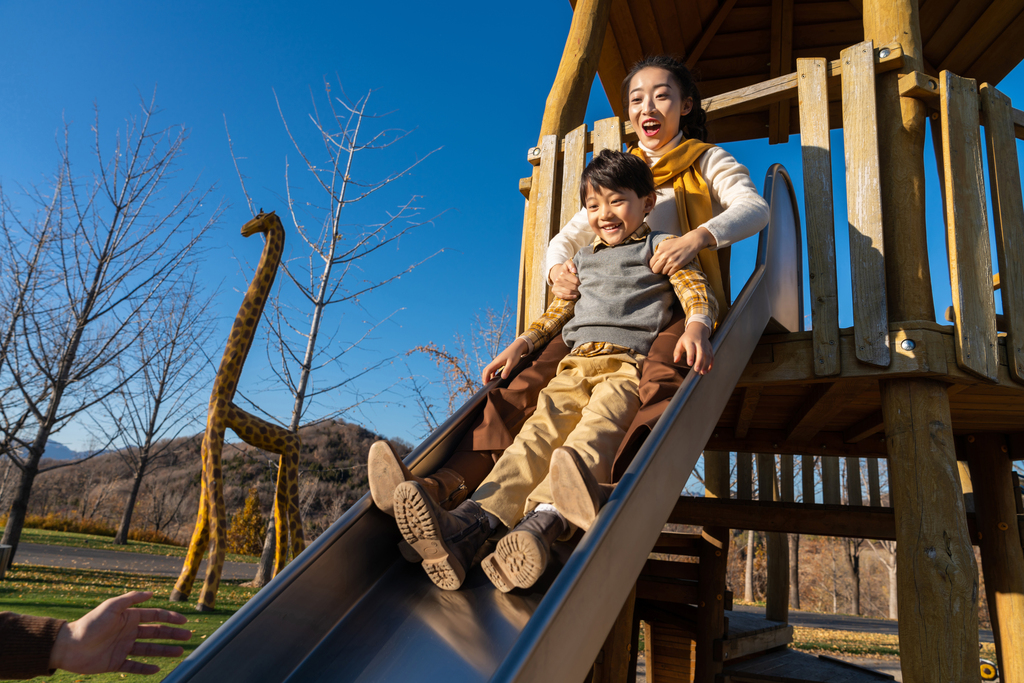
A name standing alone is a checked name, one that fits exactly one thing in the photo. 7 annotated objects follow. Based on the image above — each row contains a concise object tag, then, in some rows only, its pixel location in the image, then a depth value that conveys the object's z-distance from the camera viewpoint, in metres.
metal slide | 1.19
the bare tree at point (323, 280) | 7.53
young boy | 1.54
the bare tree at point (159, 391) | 11.84
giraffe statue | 4.99
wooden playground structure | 2.30
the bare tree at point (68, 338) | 8.30
